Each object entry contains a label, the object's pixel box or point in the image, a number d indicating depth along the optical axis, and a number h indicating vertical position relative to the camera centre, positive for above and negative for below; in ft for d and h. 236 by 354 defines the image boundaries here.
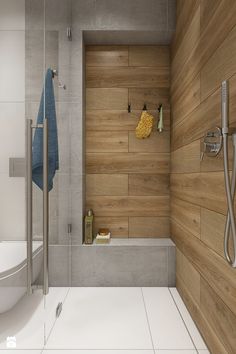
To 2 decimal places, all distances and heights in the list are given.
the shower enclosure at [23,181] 3.79 -0.07
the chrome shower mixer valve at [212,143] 4.45 +0.54
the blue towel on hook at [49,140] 4.63 +0.65
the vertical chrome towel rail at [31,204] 4.30 -0.44
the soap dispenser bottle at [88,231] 7.72 -1.47
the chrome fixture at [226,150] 3.72 +0.38
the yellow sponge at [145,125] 8.16 +1.43
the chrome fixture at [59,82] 5.94 +2.16
